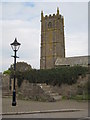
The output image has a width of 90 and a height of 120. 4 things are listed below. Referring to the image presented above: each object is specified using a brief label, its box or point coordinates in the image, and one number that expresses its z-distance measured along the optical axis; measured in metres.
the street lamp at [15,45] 15.81
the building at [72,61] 57.95
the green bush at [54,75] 28.45
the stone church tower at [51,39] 78.54
